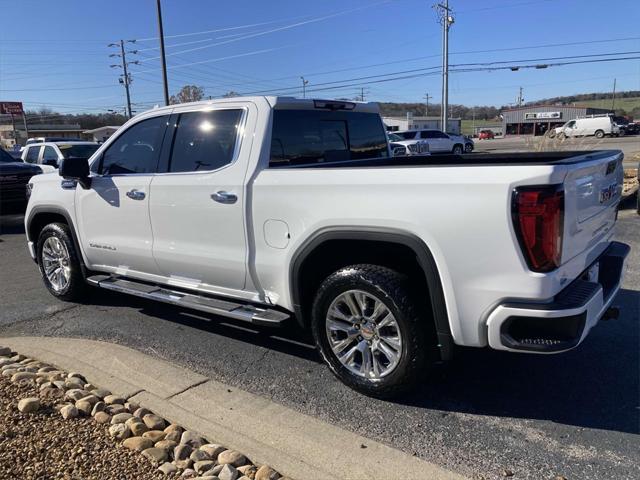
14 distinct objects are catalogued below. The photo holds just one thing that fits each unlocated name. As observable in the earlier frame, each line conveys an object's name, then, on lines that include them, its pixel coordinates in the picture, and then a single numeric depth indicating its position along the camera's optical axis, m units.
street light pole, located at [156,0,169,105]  24.80
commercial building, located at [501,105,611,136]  82.25
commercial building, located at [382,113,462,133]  82.94
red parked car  79.38
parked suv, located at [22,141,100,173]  13.72
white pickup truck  2.78
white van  50.59
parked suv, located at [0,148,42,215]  11.25
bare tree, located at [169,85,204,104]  61.08
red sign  65.88
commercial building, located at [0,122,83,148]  81.57
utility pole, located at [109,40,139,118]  60.29
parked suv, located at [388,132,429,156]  23.62
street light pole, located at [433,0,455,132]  38.88
